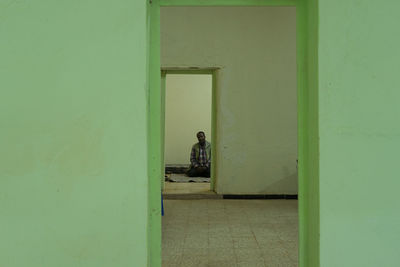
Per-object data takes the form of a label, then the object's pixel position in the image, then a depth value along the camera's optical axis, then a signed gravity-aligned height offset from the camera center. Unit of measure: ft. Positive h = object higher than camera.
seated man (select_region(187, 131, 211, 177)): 27.07 -1.97
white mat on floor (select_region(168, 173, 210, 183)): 25.13 -3.20
